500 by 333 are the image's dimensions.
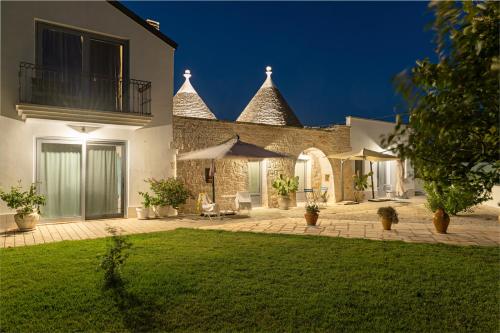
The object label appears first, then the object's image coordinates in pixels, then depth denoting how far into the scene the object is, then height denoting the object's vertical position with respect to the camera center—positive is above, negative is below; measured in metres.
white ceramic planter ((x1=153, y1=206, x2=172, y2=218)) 11.28 -0.94
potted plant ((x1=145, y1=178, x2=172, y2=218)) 11.23 -0.56
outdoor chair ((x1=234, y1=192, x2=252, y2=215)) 12.10 -0.74
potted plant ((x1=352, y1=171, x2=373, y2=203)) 17.41 -0.80
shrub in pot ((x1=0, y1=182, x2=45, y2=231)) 8.83 -0.54
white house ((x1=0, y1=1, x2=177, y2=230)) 9.31 +2.20
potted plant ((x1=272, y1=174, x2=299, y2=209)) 14.23 -0.34
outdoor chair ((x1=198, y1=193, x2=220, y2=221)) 11.04 -0.85
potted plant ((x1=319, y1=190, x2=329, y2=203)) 15.95 -0.79
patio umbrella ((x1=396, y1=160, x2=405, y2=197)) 17.19 -0.33
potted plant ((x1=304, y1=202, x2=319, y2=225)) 9.67 -0.96
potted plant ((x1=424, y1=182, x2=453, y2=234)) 8.50 -0.89
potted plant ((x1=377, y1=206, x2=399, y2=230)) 8.84 -0.93
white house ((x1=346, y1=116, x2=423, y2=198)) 18.17 +0.94
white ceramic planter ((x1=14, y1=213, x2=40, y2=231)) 8.88 -0.95
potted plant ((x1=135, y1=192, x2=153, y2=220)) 11.03 -0.85
